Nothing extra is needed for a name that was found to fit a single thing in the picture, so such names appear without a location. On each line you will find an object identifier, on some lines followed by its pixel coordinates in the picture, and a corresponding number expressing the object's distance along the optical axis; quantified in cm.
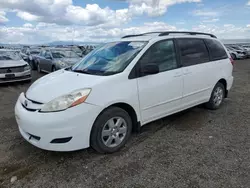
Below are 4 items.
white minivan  275
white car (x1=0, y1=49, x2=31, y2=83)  835
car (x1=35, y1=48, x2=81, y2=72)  1023
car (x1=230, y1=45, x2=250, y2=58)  2469
